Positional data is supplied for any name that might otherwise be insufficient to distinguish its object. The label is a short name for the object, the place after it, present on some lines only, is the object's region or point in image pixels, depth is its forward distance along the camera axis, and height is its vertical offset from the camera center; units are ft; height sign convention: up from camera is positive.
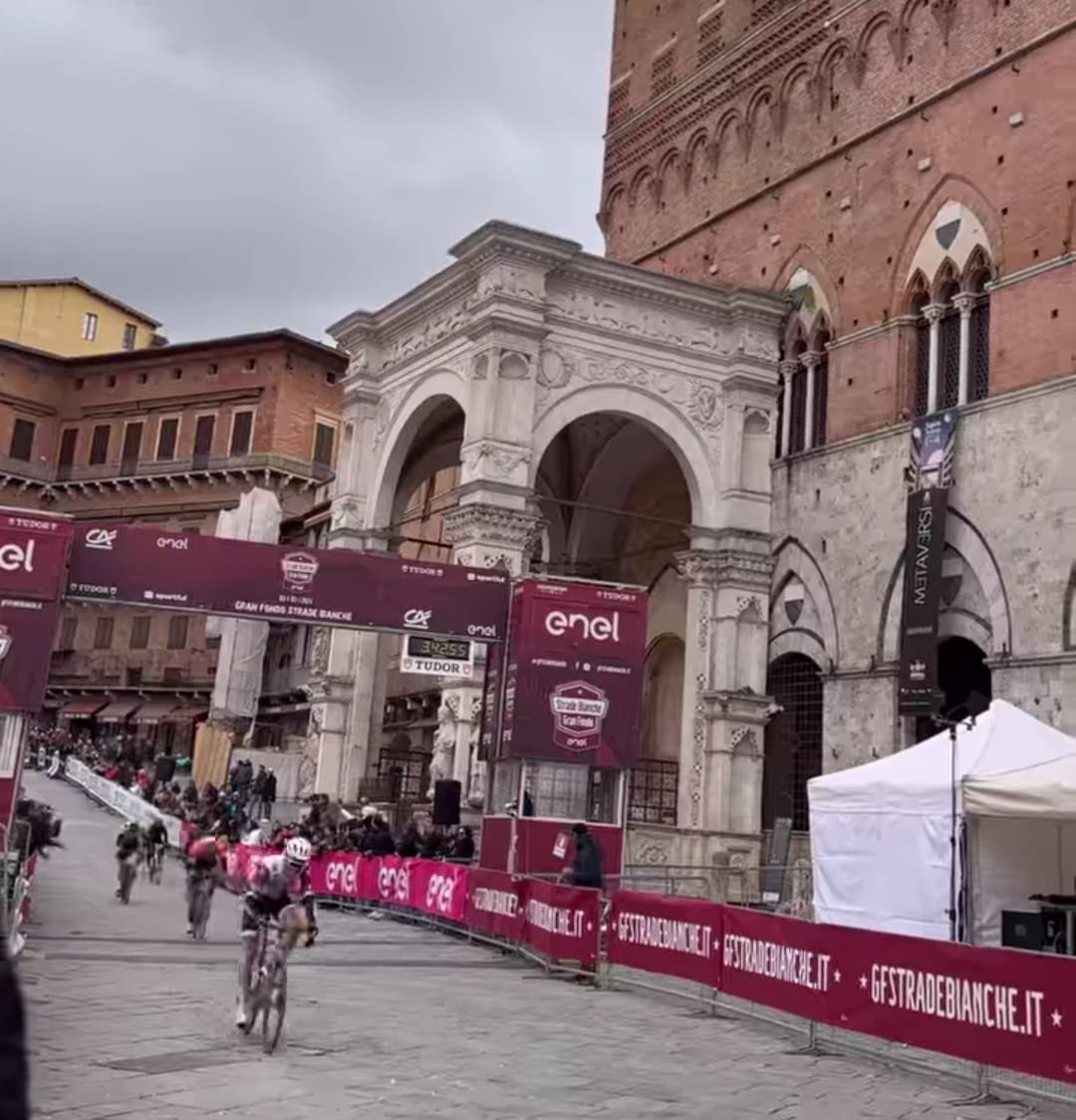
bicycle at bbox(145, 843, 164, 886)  71.26 -2.78
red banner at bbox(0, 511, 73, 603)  56.85 +10.07
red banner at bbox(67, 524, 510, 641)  61.00 +10.88
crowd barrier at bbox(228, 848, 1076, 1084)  26.09 -2.58
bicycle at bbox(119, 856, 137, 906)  59.21 -2.86
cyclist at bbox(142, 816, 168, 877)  70.74 -1.75
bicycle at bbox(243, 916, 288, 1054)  28.14 -3.46
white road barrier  86.74 +0.62
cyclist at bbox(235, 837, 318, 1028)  28.73 -1.78
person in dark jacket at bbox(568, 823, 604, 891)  47.57 -0.75
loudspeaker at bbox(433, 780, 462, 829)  66.18 +1.40
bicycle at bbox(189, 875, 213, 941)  48.29 -3.22
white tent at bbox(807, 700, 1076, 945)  43.96 +1.35
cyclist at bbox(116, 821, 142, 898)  58.85 -1.67
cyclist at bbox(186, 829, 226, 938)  47.47 -1.80
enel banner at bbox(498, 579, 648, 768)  62.54 +7.81
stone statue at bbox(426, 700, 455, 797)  69.36 +4.32
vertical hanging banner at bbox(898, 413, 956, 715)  69.72 +16.00
